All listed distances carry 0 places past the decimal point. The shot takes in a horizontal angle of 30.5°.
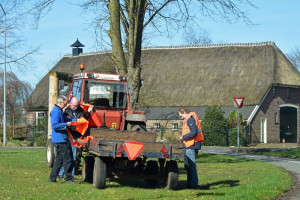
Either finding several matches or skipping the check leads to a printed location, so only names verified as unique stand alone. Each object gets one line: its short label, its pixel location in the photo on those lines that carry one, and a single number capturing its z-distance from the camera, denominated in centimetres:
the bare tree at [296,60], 7827
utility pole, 4022
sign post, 3131
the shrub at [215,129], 4062
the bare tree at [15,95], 5663
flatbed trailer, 1190
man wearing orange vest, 1294
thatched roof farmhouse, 4669
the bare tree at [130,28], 2023
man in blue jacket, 1297
